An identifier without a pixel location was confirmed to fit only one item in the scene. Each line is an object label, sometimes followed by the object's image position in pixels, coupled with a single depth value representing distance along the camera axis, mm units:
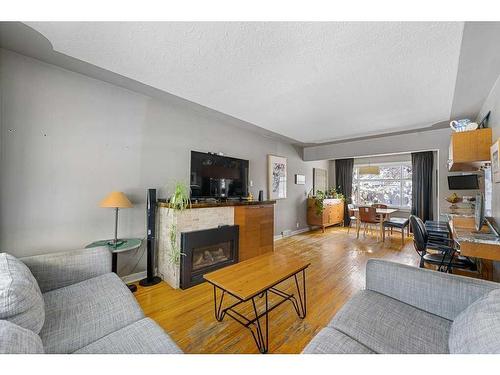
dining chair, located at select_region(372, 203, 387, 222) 5499
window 5832
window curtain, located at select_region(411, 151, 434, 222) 5129
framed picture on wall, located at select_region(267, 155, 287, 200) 4468
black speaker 2459
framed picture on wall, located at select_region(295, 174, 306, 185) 5316
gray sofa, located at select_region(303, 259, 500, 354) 896
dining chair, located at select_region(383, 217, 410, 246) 4293
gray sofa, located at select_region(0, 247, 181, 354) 945
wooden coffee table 1445
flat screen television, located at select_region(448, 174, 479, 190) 3268
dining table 4578
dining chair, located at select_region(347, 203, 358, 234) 5314
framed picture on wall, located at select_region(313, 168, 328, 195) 6072
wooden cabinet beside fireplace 3096
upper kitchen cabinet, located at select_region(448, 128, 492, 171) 2227
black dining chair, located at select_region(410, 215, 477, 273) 2301
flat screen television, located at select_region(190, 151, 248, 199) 3045
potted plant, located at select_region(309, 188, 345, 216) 5418
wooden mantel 2430
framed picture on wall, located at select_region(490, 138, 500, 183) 1801
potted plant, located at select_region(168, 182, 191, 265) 2307
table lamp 2104
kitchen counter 1610
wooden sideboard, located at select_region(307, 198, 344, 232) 5488
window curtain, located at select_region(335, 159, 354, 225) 6449
